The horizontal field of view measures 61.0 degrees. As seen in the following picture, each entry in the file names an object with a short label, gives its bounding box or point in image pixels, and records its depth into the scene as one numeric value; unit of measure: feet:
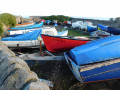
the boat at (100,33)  35.46
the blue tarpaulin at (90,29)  52.48
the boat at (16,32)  36.92
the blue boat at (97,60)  13.10
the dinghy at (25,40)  27.58
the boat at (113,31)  30.55
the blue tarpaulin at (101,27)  41.81
